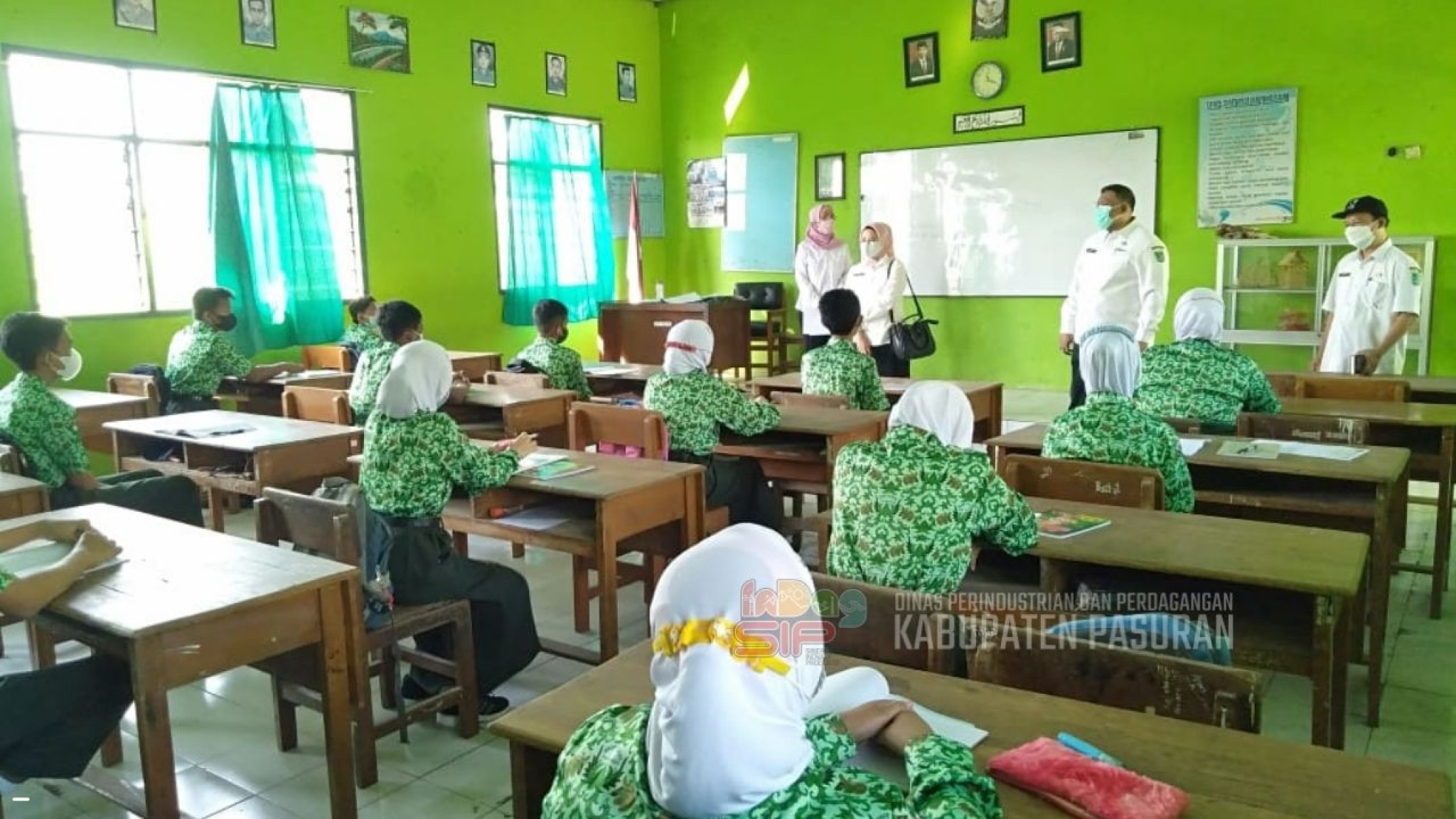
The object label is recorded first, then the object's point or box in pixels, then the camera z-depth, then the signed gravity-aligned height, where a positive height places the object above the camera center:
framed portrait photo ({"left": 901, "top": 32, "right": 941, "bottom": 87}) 8.65 +1.80
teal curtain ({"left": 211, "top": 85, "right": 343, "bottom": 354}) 6.90 +0.49
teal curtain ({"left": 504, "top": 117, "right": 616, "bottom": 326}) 8.90 +0.59
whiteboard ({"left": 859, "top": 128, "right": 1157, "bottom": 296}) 7.95 +0.61
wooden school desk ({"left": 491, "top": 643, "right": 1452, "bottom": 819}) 1.29 -0.63
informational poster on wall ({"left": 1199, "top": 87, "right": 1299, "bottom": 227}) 7.23 +0.80
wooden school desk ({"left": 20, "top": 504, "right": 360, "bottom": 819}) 2.00 -0.63
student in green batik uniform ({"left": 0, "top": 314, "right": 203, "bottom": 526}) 3.61 -0.38
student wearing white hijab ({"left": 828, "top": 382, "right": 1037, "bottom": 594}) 2.27 -0.47
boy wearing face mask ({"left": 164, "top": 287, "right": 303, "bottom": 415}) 5.66 -0.31
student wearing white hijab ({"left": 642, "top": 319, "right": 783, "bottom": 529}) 4.07 -0.46
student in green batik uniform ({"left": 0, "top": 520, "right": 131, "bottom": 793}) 2.07 -0.80
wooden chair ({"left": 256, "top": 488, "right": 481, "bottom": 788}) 2.49 -0.87
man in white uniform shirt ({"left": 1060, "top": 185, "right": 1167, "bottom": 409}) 5.28 +0.03
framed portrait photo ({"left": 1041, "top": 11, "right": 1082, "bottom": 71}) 7.94 +1.75
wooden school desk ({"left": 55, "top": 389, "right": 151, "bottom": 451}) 5.12 -0.54
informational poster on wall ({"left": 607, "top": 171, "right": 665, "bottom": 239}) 9.89 +0.81
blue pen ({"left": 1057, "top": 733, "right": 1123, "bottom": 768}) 1.38 -0.61
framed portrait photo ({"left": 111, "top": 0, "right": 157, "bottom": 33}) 6.36 +1.70
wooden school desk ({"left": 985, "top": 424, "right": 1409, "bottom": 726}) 2.95 -0.66
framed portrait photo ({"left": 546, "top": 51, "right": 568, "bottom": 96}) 9.12 +1.83
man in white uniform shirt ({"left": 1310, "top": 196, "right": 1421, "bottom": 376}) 5.26 -0.14
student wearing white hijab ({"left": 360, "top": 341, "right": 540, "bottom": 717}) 2.96 -0.54
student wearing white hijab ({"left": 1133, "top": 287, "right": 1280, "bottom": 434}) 3.93 -0.37
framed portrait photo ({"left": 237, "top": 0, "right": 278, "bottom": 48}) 7.00 +1.79
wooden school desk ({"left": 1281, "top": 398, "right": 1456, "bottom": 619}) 3.67 -0.60
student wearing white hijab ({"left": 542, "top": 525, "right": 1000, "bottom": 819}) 1.07 -0.47
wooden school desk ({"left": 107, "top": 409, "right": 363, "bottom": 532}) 4.10 -0.63
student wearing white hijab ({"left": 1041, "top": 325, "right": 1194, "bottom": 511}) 2.90 -0.44
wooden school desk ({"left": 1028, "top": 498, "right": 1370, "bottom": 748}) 2.15 -0.60
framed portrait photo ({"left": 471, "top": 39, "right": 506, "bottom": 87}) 8.49 +1.81
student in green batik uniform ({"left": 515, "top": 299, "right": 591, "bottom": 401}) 5.70 -0.35
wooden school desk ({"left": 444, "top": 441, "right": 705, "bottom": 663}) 3.12 -0.69
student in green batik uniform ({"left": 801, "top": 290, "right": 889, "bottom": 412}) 4.85 -0.37
